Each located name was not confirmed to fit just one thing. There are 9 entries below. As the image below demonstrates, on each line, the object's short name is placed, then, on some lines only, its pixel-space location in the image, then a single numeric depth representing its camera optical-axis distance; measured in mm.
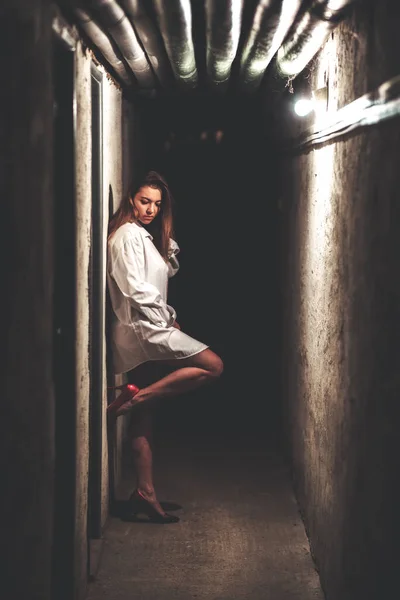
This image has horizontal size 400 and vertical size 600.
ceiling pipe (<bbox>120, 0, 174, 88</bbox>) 4241
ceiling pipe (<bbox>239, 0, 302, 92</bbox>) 4133
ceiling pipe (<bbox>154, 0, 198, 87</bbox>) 4160
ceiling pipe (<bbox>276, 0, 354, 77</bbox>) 4064
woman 5770
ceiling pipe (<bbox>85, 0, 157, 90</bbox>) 4098
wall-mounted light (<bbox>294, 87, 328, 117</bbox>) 5066
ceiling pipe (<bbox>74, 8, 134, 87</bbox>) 4145
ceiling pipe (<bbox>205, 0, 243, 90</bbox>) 4148
